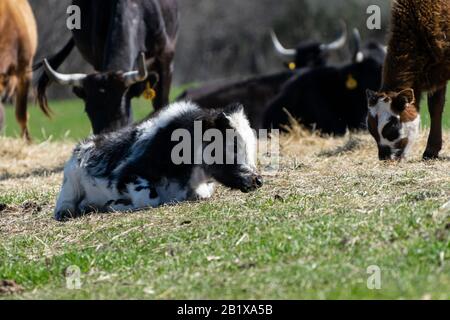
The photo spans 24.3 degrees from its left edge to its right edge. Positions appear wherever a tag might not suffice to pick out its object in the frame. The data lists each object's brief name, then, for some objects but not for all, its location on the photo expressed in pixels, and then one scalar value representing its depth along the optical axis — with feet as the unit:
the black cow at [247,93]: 61.16
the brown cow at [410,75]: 33.91
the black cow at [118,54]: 40.75
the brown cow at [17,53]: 50.44
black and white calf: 28.81
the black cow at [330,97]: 56.34
